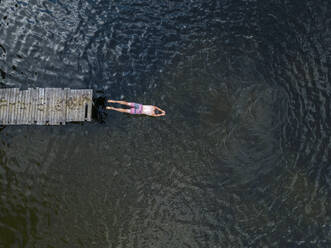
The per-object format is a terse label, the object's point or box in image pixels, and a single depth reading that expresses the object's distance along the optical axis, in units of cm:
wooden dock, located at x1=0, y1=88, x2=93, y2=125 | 1948
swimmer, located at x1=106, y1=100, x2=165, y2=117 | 1955
